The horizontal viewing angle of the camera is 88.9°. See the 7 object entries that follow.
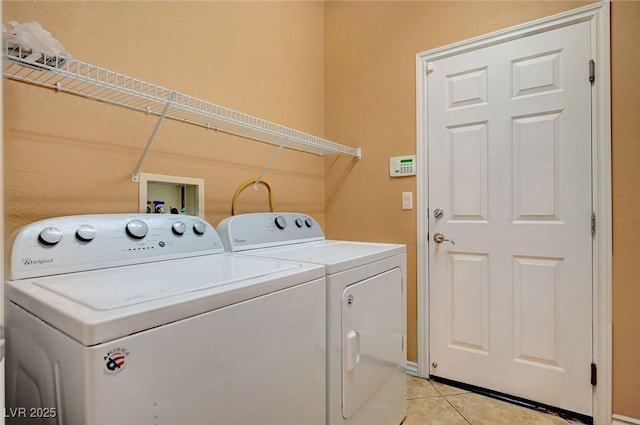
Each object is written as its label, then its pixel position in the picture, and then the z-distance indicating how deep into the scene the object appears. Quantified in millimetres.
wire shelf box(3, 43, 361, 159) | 929
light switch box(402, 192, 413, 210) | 2178
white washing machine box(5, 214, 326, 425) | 589
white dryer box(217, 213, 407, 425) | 1139
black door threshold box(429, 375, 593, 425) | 1697
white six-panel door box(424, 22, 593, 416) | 1705
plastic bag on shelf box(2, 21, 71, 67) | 863
